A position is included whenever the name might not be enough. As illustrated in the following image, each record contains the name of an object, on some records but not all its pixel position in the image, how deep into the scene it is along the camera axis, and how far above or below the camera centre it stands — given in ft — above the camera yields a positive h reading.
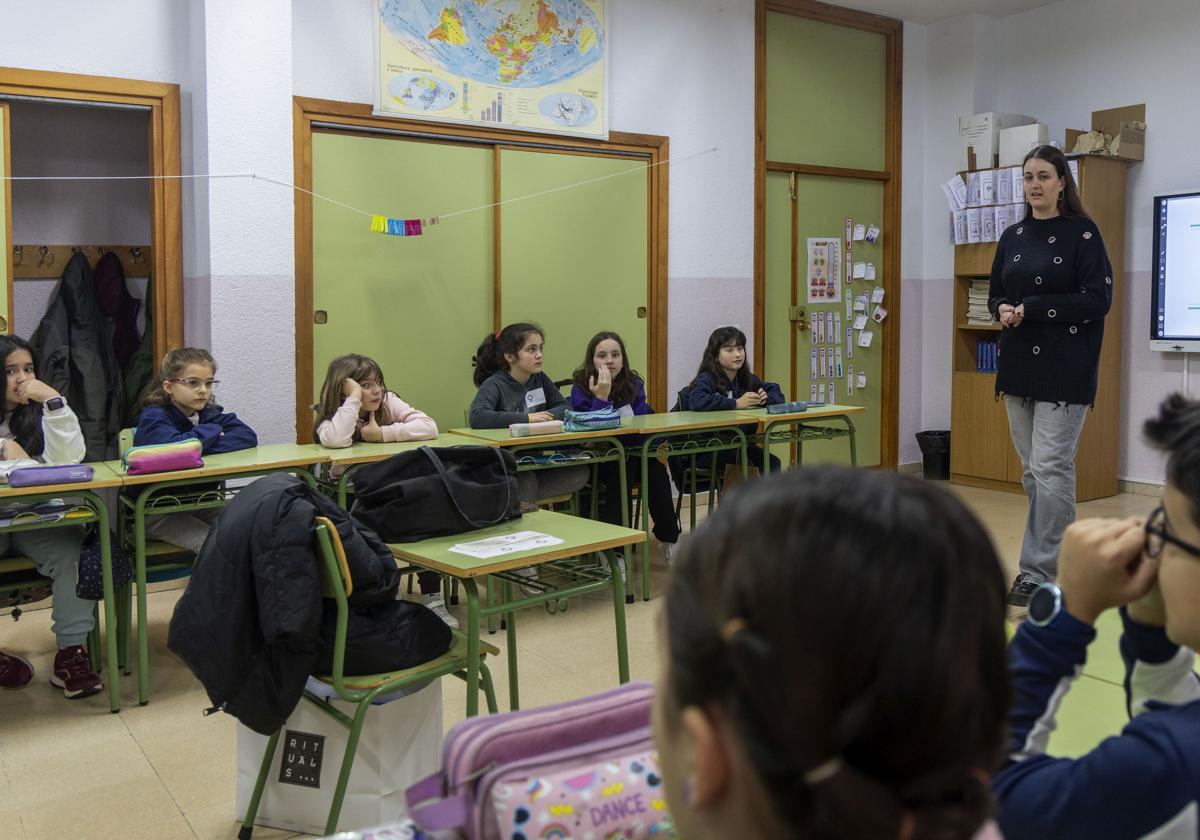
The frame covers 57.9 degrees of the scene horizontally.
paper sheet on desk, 8.50 -1.60
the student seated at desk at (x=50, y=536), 10.83 -1.88
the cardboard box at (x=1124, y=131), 21.07 +4.20
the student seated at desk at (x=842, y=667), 1.77 -0.54
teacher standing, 13.24 +0.00
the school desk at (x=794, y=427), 16.52 -1.31
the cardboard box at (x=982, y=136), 22.49 +4.34
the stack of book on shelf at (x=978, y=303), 22.76 +0.86
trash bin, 24.13 -2.39
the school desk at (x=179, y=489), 10.84 -1.49
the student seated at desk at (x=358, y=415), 13.41 -0.88
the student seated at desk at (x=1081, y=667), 2.89 -0.97
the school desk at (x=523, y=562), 8.01 -1.66
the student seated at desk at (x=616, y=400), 15.99 -0.84
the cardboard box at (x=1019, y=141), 21.62 +4.09
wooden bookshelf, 21.27 -1.07
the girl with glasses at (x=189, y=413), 12.34 -0.77
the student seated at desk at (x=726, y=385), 17.37 -0.67
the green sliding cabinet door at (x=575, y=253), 18.79 +1.66
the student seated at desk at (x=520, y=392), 14.87 -0.69
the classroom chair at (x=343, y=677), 7.20 -2.28
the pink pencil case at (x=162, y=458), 10.84 -1.12
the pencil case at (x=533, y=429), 14.12 -1.09
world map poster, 17.25 +4.71
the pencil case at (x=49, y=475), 10.15 -1.21
